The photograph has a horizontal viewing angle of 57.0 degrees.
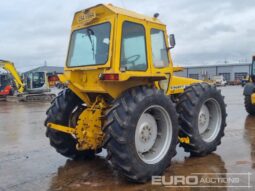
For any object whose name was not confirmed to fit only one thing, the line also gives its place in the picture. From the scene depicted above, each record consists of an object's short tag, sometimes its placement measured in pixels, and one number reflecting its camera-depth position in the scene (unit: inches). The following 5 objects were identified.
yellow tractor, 133.5
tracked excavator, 698.0
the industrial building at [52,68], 2214.8
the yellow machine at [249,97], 339.4
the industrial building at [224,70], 1916.9
